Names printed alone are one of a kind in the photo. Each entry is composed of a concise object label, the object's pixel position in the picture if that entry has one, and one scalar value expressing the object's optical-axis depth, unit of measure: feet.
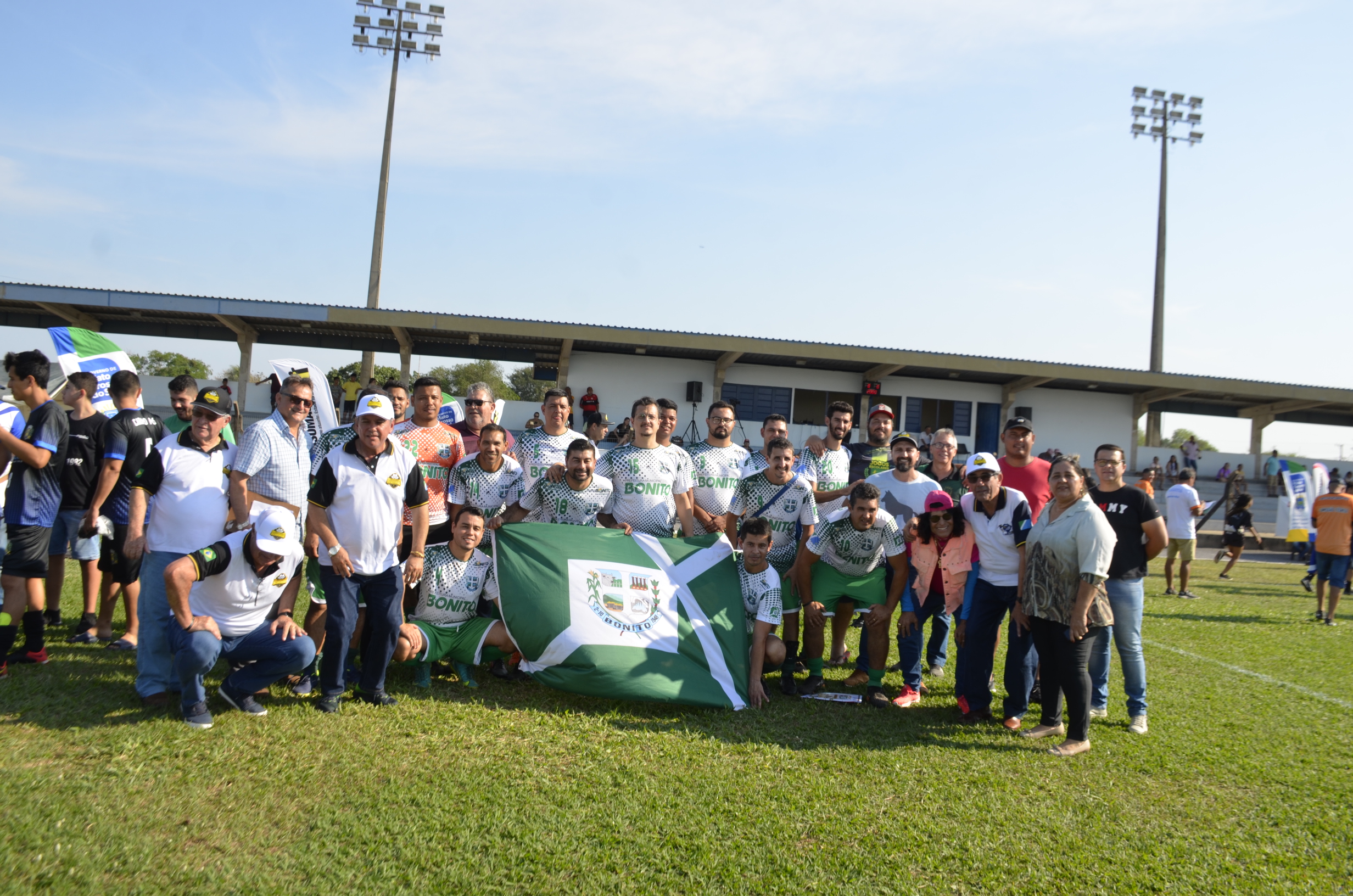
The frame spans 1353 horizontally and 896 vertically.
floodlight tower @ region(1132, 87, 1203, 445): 118.93
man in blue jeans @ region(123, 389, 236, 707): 15.39
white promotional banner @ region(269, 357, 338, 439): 22.50
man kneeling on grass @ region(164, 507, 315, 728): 14.17
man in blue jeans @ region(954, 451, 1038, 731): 17.62
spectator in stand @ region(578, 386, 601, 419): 68.95
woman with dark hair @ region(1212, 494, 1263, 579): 49.24
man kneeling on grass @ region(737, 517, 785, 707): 18.31
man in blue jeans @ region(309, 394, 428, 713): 15.62
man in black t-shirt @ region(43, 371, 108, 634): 18.44
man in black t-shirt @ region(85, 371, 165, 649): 17.90
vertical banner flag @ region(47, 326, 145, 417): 23.36
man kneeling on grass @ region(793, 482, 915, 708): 18.85
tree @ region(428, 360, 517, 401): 214.90
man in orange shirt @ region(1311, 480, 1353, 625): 33.96
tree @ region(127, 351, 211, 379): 151.84
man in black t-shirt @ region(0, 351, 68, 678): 16.71
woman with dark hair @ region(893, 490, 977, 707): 18.65
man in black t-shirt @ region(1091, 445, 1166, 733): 18.10
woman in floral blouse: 16.05
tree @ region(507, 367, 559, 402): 226.19
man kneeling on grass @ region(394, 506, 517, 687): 18.12
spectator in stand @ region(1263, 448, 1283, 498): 85.39
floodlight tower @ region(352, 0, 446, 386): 99.71
